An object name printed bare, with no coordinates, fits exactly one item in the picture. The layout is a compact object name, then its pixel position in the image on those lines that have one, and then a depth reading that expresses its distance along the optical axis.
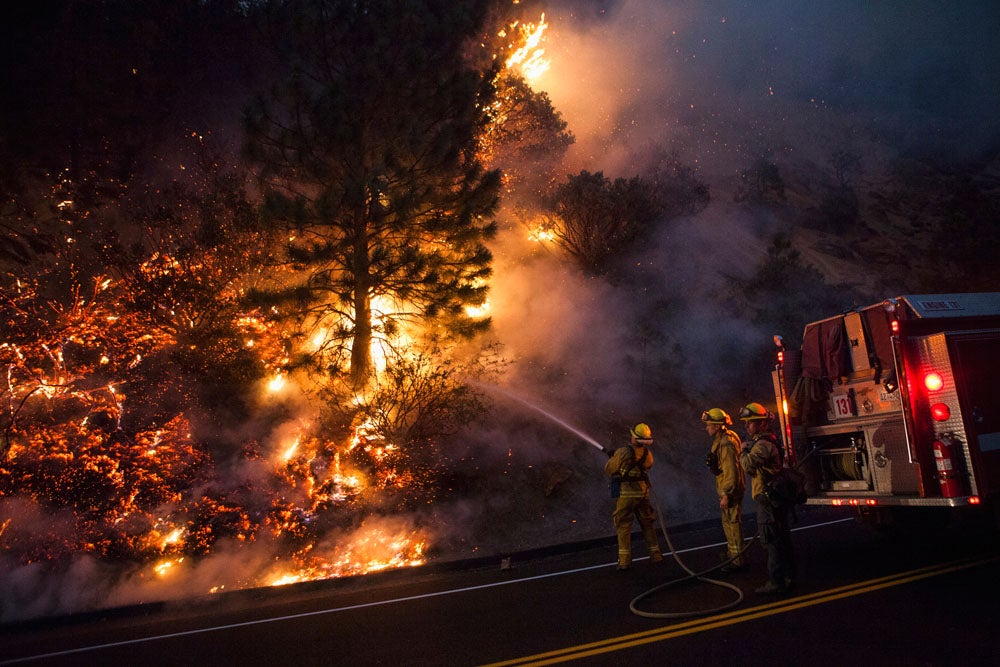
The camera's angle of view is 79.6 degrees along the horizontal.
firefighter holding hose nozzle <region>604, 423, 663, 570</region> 7.27
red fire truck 5.93
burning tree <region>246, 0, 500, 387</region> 11.78
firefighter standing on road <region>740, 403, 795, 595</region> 5.63
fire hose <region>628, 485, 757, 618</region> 5.27
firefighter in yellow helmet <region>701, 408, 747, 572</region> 6.67
